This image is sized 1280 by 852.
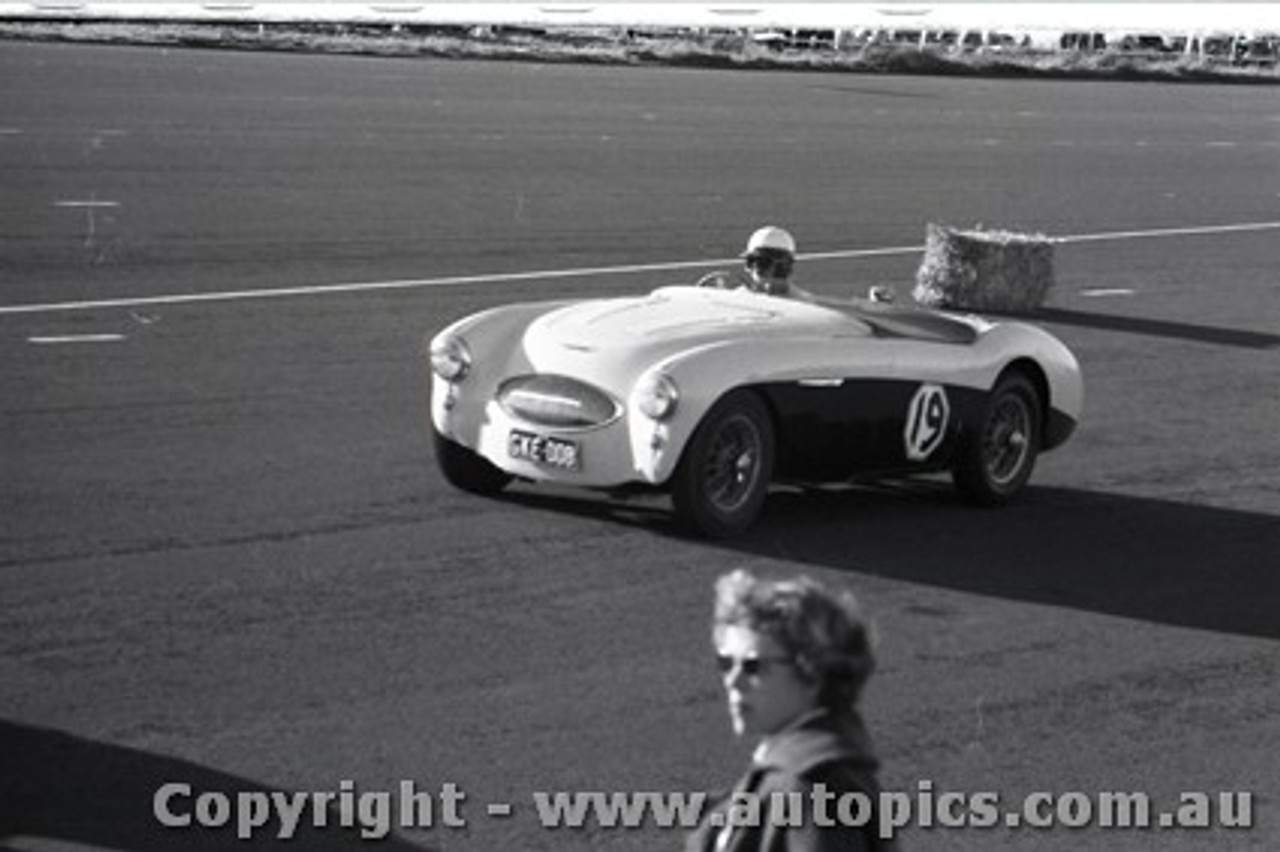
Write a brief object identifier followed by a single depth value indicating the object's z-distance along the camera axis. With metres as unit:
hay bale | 19.06
